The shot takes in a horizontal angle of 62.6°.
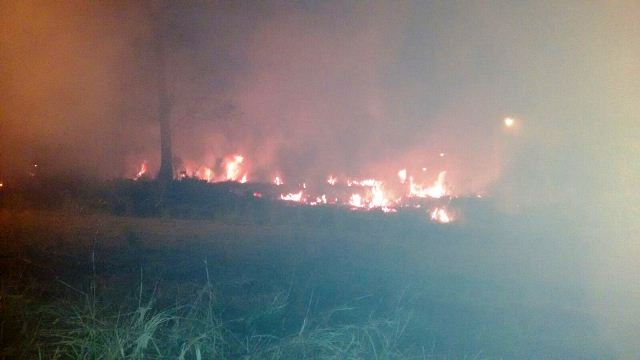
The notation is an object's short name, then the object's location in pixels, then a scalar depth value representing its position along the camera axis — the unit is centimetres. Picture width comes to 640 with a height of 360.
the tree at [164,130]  1788
